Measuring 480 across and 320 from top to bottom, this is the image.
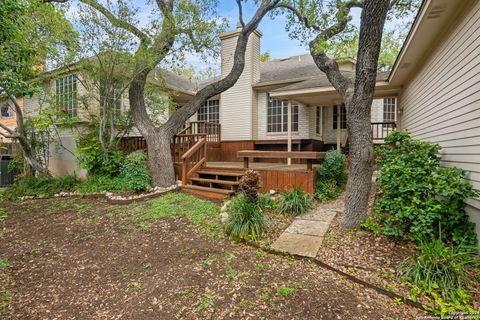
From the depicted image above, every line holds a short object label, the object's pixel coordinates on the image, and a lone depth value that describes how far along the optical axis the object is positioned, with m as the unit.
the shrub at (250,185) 4.68
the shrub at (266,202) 5.47
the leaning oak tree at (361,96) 3.73
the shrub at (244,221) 4.19
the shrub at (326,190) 6.11
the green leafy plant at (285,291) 2.74
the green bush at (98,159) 8.02
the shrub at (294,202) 5.31
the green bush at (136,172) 7.21
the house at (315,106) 3.71
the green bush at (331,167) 6.42
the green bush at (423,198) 3.31
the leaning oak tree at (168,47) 6.94
